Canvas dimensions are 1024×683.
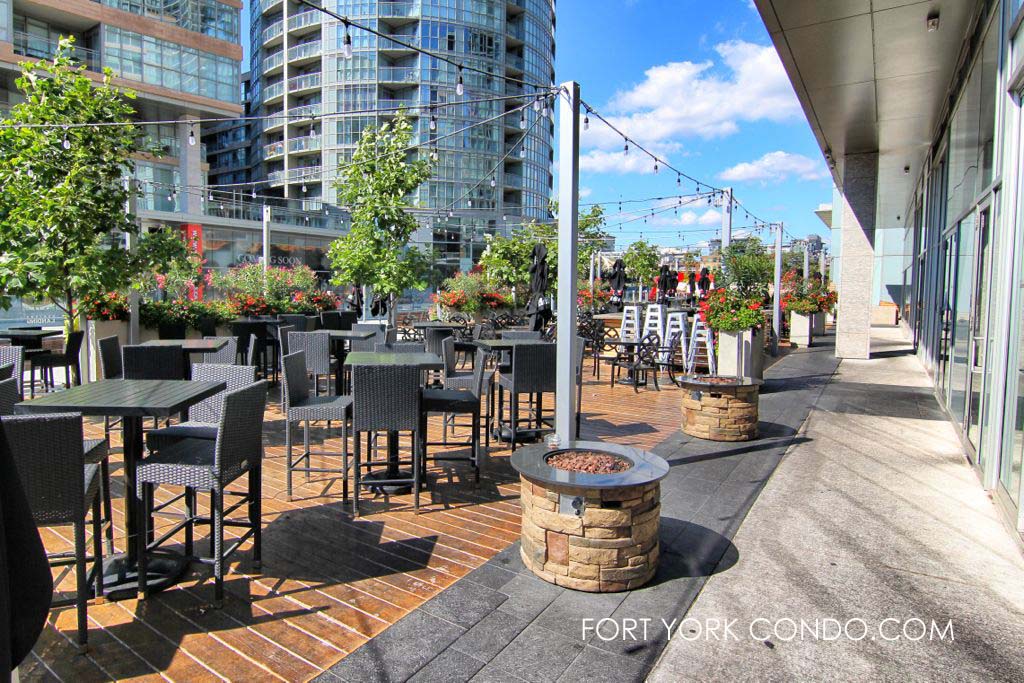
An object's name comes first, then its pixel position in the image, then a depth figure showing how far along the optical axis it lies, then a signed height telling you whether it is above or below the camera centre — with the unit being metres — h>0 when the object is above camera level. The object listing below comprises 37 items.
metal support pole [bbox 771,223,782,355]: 14.29 +0.23
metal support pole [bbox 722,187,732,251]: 11.55 +1.72
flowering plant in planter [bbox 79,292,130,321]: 8.39 -0.11
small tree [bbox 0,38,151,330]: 6.28 +1.12
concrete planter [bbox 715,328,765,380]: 8.88 -0.61
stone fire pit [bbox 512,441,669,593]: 2.92 -1.03
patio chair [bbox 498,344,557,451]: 5.33 -0.54
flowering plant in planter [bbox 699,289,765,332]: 8.72 -0.04
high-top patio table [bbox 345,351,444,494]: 4.54 -0.43
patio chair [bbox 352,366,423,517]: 3.91 -0.61
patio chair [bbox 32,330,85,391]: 7.00 -0.70
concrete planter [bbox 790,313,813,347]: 17.02 -0.55
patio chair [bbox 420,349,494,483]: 4.63 -0.73
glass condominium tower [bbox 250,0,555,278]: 45.66 +16.53
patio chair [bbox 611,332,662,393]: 9.29 -0.78
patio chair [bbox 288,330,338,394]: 6.76 -0.48
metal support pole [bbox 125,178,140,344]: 7.63 -0.08
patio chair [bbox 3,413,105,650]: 2.34 -0.66
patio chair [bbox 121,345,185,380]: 5.33 -0.53
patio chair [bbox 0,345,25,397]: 5.00 -0.46
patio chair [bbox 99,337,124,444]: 5.61 -0.53
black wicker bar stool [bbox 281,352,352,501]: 4.34 -0.72
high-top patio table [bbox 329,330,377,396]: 6.70 -0.40
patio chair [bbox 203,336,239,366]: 6.11 -0.51
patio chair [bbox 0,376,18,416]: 3.02 -0.47
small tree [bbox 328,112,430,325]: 9.96 +1.46
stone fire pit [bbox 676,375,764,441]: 6.01 -0.95
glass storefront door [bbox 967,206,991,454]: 4.96 -0.18
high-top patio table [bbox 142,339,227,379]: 5.85 -0.42
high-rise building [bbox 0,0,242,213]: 26.27 +11.14
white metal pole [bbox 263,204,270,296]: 13.71 +1.46
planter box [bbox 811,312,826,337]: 20.04 -0.50
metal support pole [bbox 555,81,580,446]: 3.84 +0.37
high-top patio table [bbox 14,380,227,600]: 2.81 -0.50
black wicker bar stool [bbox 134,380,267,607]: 2.86 -0.78
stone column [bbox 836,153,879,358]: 13.38 +1.20
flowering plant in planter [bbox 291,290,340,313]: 11.75 +0.01
